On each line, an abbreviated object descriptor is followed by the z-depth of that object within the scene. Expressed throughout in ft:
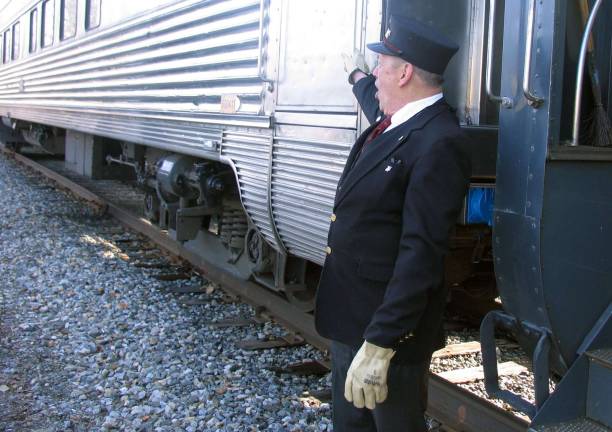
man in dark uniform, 6.66
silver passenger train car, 10.28
